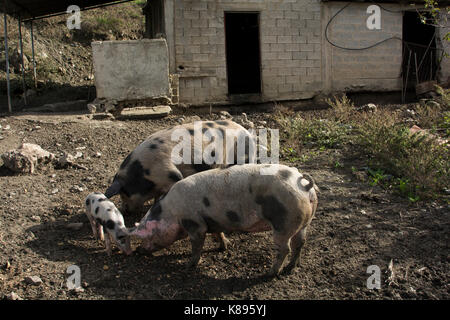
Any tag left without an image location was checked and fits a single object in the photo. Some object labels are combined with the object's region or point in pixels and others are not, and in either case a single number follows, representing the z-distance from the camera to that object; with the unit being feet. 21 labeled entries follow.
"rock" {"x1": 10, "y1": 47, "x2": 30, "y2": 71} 42.50
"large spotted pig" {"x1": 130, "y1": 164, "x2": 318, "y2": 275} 11.56
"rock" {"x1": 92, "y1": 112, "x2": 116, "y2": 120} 28.81
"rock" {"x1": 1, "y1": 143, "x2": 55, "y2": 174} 19.04
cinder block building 33.04
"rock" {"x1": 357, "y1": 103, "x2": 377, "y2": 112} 31.65
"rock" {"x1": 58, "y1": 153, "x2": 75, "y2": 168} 20.25
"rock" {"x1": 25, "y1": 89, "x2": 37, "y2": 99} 38.48
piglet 13.26
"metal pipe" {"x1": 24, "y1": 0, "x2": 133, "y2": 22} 36.36
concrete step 29.60
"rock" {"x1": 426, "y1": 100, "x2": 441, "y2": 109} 29.68
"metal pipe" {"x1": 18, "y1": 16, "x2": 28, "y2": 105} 36.14
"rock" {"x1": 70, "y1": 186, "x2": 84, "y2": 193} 18.02
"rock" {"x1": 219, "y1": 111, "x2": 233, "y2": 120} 31.40
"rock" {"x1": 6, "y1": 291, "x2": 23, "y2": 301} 10.91
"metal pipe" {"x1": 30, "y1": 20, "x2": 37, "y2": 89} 39.19
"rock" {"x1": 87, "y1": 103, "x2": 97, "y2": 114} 29.66
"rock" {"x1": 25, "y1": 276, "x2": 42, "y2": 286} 11.71
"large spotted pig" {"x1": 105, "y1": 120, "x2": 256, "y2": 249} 15.21
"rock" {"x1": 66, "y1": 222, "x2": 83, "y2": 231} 15.02
